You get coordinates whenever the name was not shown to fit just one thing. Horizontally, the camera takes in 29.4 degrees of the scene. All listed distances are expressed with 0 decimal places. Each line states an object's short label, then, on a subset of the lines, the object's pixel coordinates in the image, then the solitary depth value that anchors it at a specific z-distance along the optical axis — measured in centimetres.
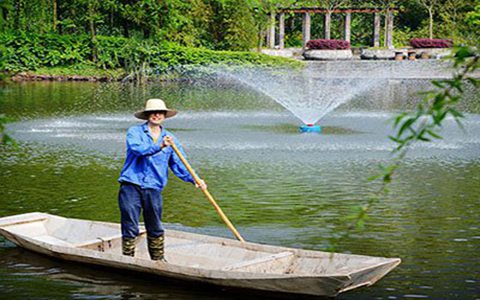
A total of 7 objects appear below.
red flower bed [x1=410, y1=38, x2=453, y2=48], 5188
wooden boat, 676
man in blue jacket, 756
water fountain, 2423
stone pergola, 5506
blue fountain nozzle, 1986
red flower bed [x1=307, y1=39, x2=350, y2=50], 5222
